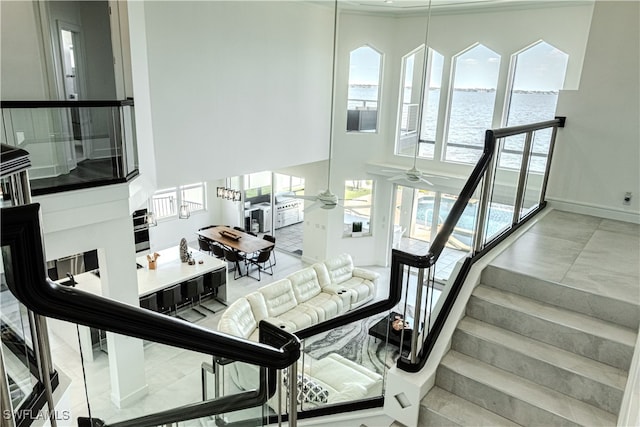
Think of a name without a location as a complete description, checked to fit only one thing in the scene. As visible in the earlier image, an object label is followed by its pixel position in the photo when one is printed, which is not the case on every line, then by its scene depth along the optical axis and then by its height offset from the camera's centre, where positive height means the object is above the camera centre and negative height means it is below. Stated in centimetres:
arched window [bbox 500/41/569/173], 903 +53
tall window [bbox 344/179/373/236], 1196 -286
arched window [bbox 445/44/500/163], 988 +9
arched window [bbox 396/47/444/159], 1073 +1
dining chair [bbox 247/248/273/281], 1065 -409
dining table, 1046 -356
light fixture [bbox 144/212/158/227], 1050 -305
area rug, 422 -335
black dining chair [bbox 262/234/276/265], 1134 -362
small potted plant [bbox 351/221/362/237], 1205 -344
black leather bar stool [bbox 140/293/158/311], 785 -374
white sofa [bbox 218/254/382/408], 488 -358
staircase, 242 -147
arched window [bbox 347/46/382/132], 1101 +31
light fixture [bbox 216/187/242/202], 1226 -275
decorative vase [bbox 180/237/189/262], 932 -334
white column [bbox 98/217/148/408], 564 -261
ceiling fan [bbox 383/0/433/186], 1019 +13
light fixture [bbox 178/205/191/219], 1155 -307
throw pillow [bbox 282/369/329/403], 387 -268
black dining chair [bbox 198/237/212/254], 1147 -393
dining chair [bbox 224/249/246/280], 1050 -382
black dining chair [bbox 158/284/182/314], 822 -382
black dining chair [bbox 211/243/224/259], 1084 -383
